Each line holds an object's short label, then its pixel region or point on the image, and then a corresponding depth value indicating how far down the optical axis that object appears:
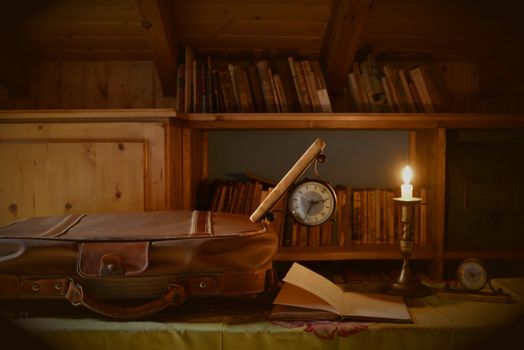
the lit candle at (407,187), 1.42
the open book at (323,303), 1.18
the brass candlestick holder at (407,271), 1.41
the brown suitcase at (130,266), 1.12
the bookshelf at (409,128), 1.86
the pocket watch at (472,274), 1.38
